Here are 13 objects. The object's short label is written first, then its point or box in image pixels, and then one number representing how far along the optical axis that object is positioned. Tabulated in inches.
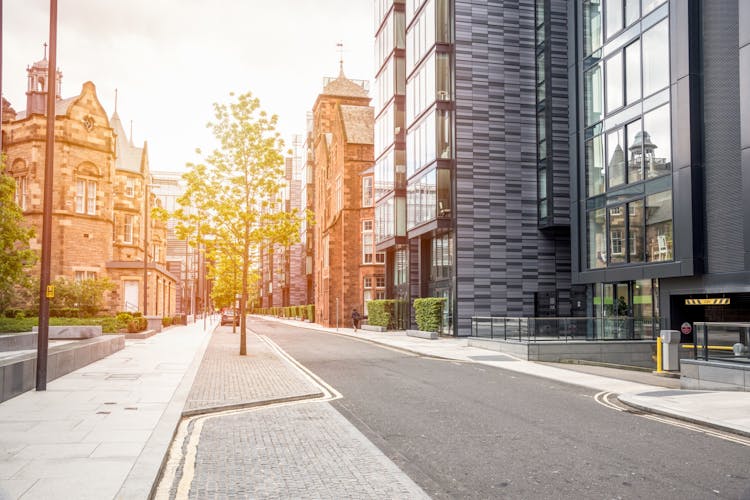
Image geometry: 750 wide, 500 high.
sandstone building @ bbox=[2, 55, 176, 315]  1680.6
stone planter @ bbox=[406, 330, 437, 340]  1344.7
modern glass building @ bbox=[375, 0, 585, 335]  1406.3
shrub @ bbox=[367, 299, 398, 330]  1796.3
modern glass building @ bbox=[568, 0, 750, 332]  878.4
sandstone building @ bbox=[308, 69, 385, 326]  2263.8
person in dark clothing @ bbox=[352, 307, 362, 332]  1788.9
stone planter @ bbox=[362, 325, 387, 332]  1778.4
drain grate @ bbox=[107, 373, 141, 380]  591.5
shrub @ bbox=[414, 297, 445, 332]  1371.8
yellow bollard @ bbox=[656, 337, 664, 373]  723.0
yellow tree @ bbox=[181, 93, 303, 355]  919.0
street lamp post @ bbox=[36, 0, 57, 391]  484.4
